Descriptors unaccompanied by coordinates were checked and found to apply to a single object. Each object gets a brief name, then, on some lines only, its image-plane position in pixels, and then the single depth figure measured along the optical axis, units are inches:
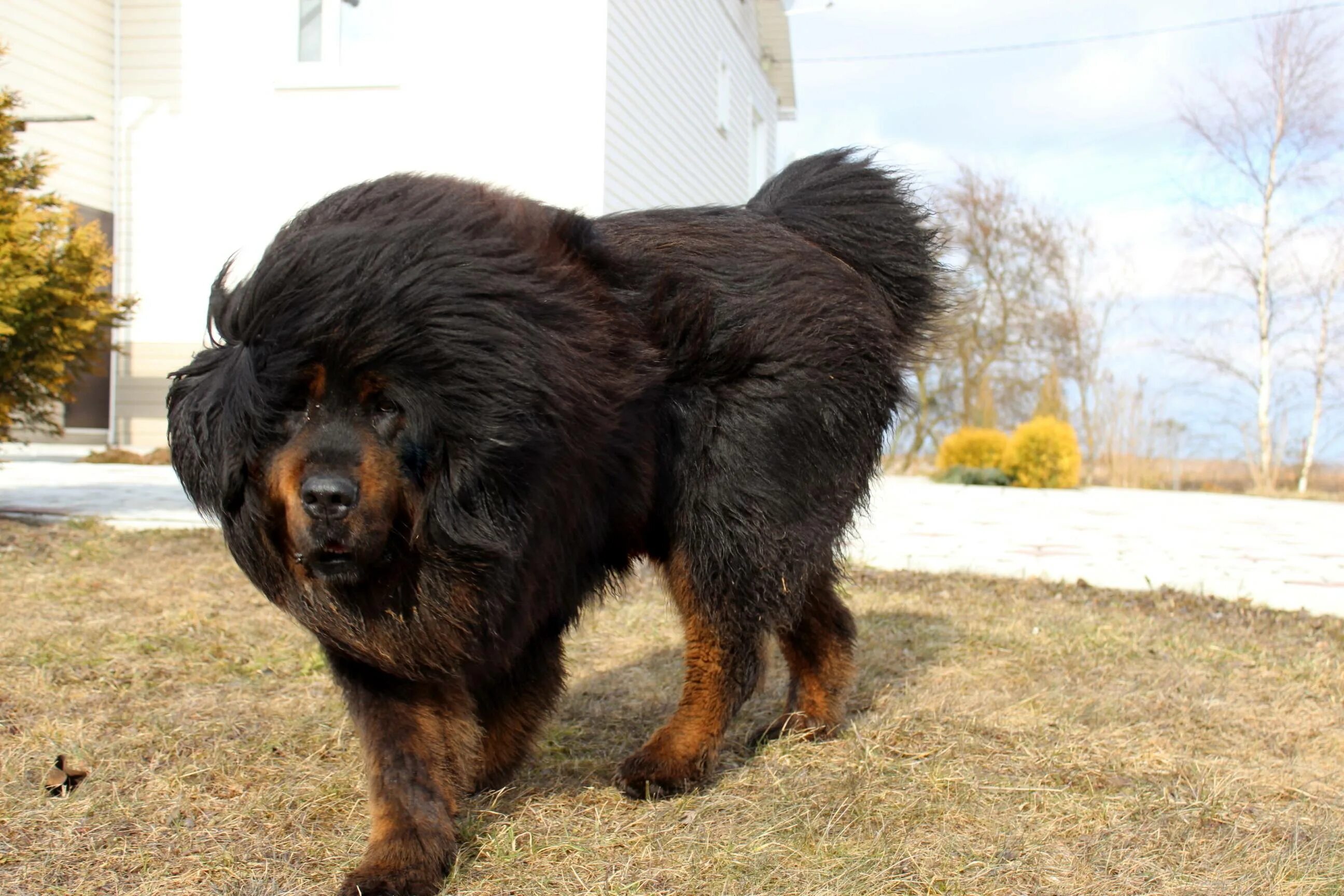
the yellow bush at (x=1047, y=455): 636.1
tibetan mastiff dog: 92.0
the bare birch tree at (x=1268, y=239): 757.9
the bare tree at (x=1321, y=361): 740.0
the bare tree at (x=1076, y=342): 767.7
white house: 430.9
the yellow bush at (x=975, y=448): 678.5
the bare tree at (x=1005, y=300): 772.6
